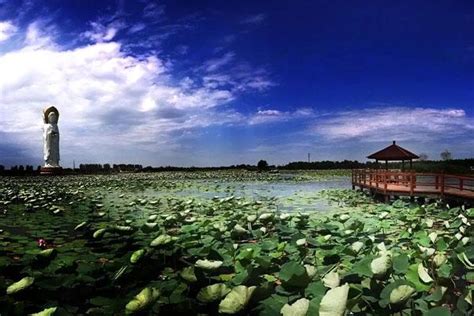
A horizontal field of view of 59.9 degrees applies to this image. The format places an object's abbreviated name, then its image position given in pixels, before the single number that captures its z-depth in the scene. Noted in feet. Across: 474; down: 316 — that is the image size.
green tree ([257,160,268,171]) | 182.91
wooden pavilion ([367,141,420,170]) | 61.93
